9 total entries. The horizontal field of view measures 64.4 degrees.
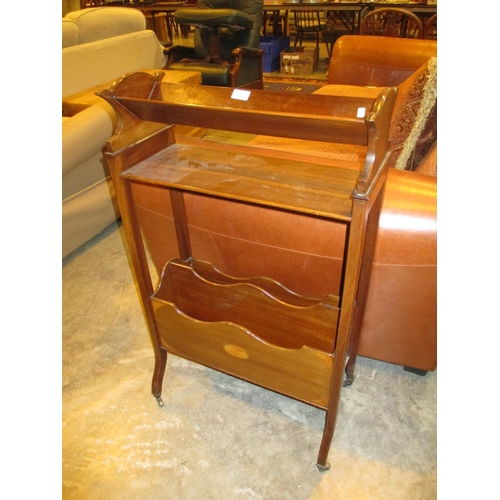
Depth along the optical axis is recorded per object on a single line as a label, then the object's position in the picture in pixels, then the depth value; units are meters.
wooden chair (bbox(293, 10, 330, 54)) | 5.41
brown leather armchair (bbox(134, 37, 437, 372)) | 1.05
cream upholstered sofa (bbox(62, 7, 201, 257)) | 1.75
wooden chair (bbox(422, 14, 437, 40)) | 3.59
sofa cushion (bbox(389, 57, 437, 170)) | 1.16
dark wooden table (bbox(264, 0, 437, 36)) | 4.17
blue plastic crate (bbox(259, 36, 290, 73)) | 5.15
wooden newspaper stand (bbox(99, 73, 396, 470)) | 0.81
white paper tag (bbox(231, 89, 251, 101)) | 0.92
